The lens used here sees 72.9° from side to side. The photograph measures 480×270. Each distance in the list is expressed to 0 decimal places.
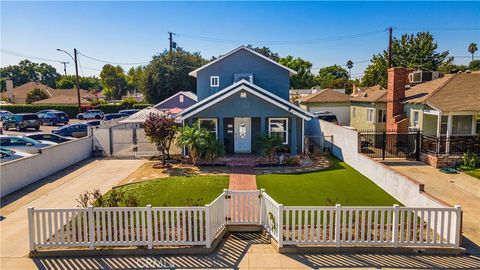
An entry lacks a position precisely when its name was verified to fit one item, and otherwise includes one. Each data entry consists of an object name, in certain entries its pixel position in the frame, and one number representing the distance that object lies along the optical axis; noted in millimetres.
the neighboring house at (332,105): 36000
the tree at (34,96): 61344
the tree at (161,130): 17797
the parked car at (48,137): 21803
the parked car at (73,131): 28266
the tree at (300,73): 74938
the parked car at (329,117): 33156
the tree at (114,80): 86625
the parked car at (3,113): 45238
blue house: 19109
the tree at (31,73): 110112
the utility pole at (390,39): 31953
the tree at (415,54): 45312
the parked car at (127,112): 44388
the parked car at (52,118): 39938
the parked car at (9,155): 14813
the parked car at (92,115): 45125
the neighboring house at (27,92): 66312
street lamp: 40656
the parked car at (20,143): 18484
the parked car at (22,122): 34688
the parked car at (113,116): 42188
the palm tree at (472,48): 86375
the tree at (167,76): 49000
